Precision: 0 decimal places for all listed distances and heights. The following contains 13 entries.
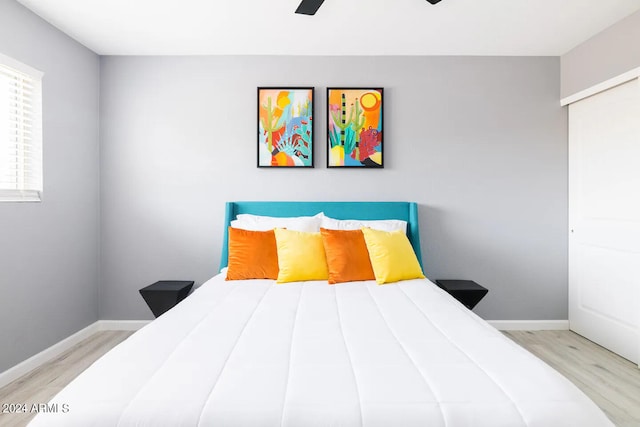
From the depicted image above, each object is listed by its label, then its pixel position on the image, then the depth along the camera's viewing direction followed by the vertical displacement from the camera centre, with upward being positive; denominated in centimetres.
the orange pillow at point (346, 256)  255 -32
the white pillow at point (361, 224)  303 -10
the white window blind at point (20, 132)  241 +58
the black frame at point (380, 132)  329 +79
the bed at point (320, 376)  102 -55
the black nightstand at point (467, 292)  296 -66
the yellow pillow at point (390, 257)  253 -32
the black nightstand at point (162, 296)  294 -69
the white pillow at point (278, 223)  301 -9
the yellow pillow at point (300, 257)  256 -33
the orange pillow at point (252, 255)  266 -32
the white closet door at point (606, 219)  272 -5
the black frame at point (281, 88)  329 +96
